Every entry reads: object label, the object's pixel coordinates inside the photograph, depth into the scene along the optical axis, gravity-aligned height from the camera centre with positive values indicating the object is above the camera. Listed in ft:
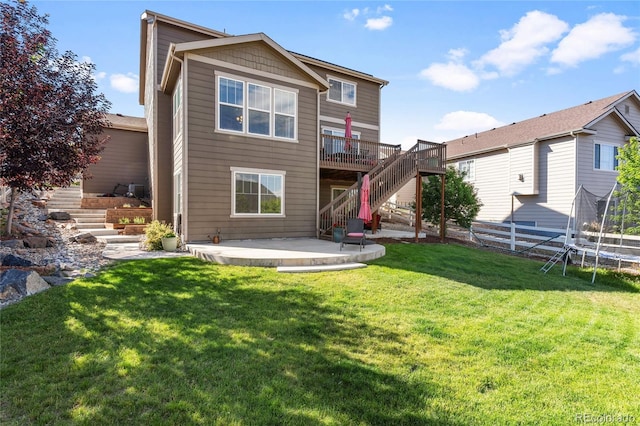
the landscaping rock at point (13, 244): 25.59 -2.84
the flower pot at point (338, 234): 35.13 -2.47
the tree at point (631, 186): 32.09 +2.96
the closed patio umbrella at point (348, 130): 44.60 +11.74
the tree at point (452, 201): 46.11 +1.74
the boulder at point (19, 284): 16.10 -3.97
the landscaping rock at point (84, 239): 31.76 -2.97
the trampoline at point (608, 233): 30.32 -1.89
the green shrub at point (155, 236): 30.32 -2.48
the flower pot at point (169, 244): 30.01 -3.20
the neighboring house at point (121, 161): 49.83 +7.96
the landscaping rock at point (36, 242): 27.55 -2.92
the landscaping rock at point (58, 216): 40.50 -0.89
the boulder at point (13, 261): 20.31 -3.38
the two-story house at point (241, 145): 31.91 +7.73
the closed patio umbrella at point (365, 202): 34.05 +1.07
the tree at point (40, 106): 19.98 +7.15
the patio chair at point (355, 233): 29.04 -2.00
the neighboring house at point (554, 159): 53.47 +9.84
